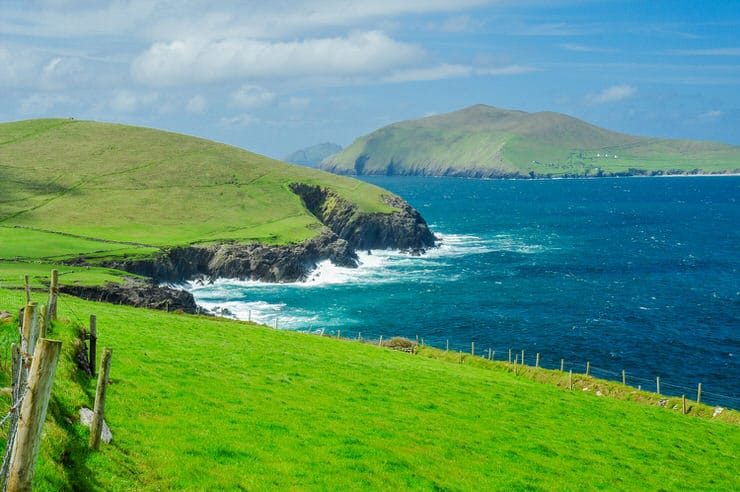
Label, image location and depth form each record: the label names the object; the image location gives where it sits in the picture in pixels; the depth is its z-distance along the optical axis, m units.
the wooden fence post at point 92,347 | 29.25
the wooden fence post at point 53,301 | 28.95
